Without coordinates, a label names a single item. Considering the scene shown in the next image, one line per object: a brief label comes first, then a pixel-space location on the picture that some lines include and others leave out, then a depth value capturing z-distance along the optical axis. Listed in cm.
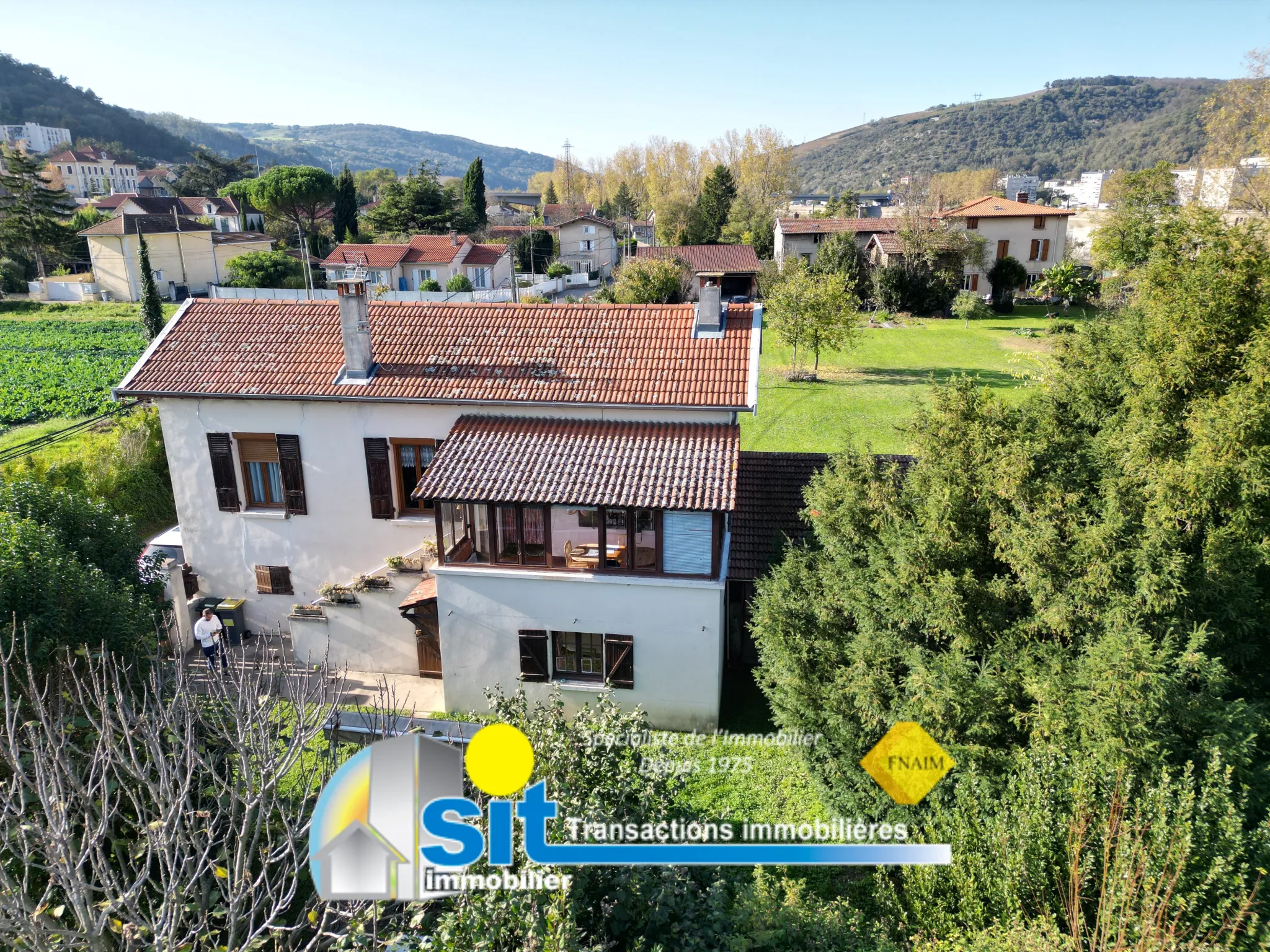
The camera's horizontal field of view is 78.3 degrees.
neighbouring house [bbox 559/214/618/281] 7762
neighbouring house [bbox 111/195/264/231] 8462
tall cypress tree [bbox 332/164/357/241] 8175
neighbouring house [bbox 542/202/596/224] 10288
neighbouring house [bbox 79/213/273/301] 6462
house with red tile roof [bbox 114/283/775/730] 1336
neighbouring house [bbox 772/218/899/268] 6159
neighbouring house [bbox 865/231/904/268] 5503
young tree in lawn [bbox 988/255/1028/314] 5428
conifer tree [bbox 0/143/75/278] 6538
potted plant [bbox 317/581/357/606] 1552
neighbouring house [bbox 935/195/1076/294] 5597
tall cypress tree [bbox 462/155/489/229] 8306
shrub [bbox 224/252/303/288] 5881
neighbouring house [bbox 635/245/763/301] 5925
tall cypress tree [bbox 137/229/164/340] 3797
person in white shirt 1463
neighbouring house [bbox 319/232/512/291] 5941
